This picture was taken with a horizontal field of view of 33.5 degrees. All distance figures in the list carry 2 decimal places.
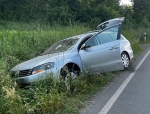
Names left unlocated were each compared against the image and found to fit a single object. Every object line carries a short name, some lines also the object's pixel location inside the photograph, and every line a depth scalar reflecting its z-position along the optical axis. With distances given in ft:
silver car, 20.58
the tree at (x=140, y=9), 129.08
